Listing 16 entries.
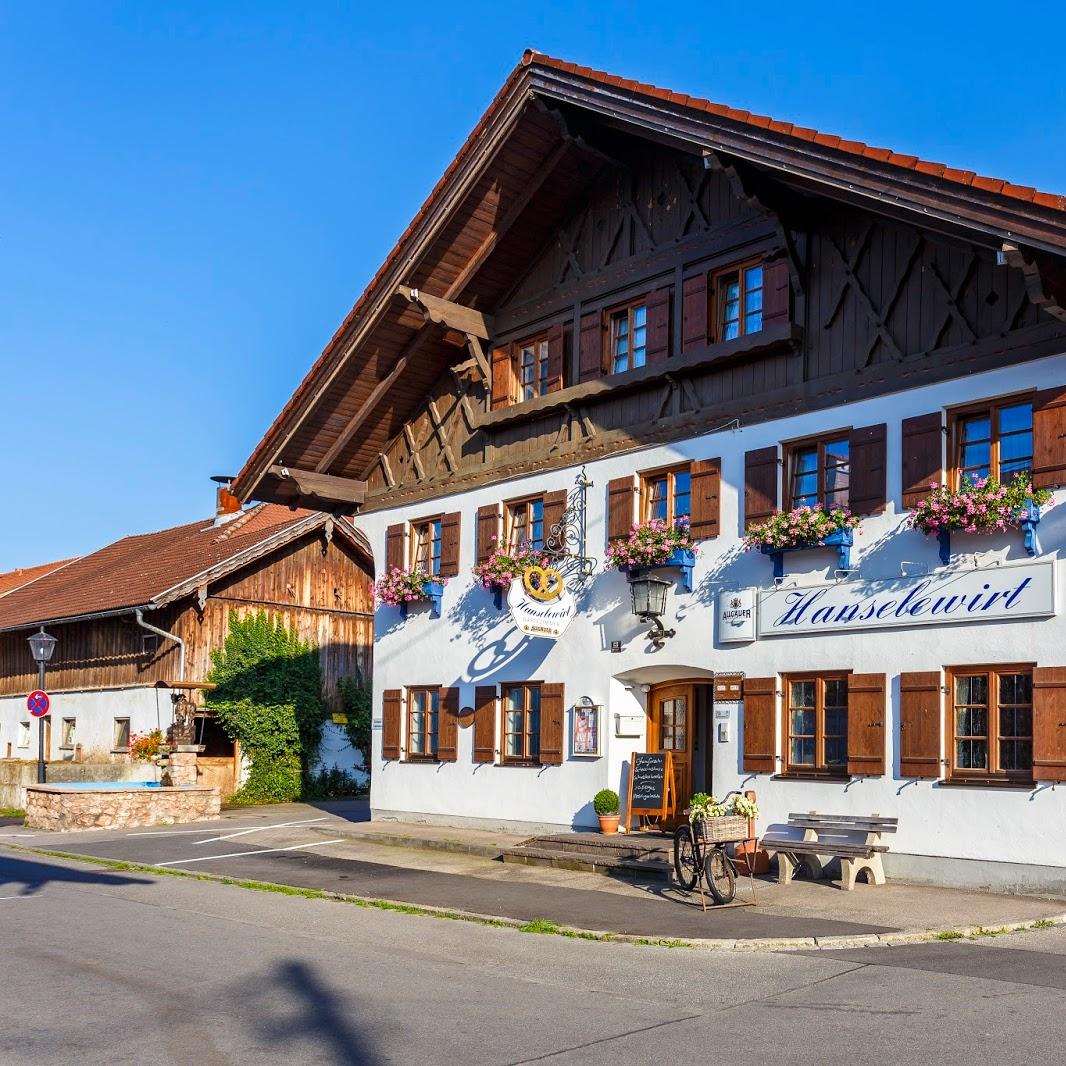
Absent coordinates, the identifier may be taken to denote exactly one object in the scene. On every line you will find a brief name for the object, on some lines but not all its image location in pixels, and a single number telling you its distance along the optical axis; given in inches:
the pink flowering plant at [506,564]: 712.4
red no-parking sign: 912.3
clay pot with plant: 649.0
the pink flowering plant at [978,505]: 492.2
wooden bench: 510.6
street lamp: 972.6
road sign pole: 922.7
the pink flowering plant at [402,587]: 787.4
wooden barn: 1106.7
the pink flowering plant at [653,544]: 627.6
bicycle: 486.6
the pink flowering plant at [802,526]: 553.0
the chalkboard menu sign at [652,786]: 639.1
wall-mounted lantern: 626.8
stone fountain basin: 850.8
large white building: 505.0
